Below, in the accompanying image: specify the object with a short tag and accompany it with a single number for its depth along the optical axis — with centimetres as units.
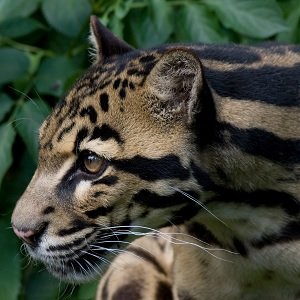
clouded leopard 573
